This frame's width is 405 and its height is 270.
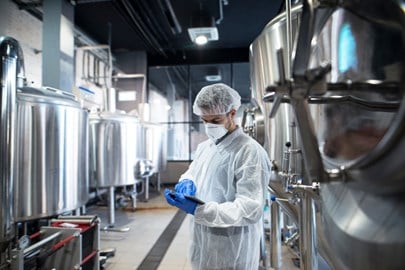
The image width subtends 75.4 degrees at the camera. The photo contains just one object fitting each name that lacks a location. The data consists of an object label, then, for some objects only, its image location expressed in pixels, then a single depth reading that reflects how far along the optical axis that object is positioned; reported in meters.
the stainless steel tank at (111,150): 3.05
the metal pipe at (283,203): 1.39
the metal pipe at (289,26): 0.67
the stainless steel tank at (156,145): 4.20
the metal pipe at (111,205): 3.04
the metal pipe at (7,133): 1.29
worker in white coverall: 1.00
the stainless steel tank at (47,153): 1.70
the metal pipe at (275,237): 1.81
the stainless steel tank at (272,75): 1.28
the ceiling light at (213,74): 6.33
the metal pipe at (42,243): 1.37
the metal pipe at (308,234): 0.92
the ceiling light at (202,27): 3.47
